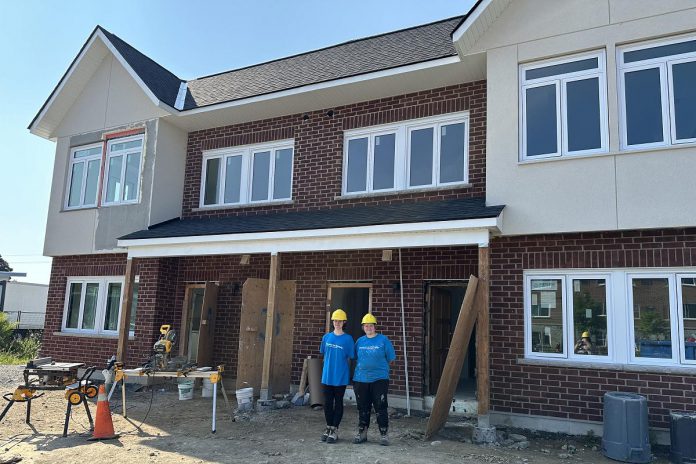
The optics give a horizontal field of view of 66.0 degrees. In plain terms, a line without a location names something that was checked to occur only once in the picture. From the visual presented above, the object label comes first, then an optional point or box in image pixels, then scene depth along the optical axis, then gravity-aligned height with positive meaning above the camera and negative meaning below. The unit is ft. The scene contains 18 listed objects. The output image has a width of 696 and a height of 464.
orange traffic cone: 24.81 -5.77
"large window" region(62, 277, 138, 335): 42.96 -0.62
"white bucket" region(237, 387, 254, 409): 30.30 -5.27
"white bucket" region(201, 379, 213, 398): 35.17 -5.73
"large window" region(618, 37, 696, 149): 25.53 +10.92
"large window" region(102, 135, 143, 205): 42.50 +10.24
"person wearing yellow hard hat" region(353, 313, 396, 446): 23.36 -3.13
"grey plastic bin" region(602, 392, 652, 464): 21.99 -4.64
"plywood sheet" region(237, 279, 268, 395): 34.36 -1.98
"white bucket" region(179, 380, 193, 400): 33.94 -5.64
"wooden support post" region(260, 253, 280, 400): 31.37 -1.33
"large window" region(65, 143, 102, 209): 44.55 +10.08
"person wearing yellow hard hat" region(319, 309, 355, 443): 23.56 -2.96
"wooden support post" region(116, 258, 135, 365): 35.94 -0.96
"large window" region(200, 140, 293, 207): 39.60 +9.78
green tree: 166.24 +9.31
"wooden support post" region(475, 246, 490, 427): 24.81 -1.73
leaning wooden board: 24.63 -2.27
